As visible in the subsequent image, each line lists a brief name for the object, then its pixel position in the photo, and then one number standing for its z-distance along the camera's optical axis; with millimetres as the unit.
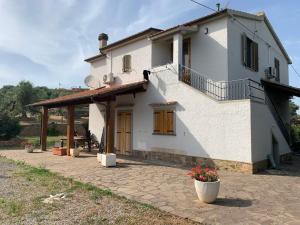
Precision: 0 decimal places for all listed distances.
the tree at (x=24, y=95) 42562
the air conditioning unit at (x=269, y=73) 15931
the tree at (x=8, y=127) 23281
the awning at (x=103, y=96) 12553
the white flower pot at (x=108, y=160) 11594
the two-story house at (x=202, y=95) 10711
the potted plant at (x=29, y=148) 17375
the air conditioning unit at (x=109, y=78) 17109
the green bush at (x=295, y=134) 21484
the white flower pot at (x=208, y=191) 6406
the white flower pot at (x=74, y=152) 15113
